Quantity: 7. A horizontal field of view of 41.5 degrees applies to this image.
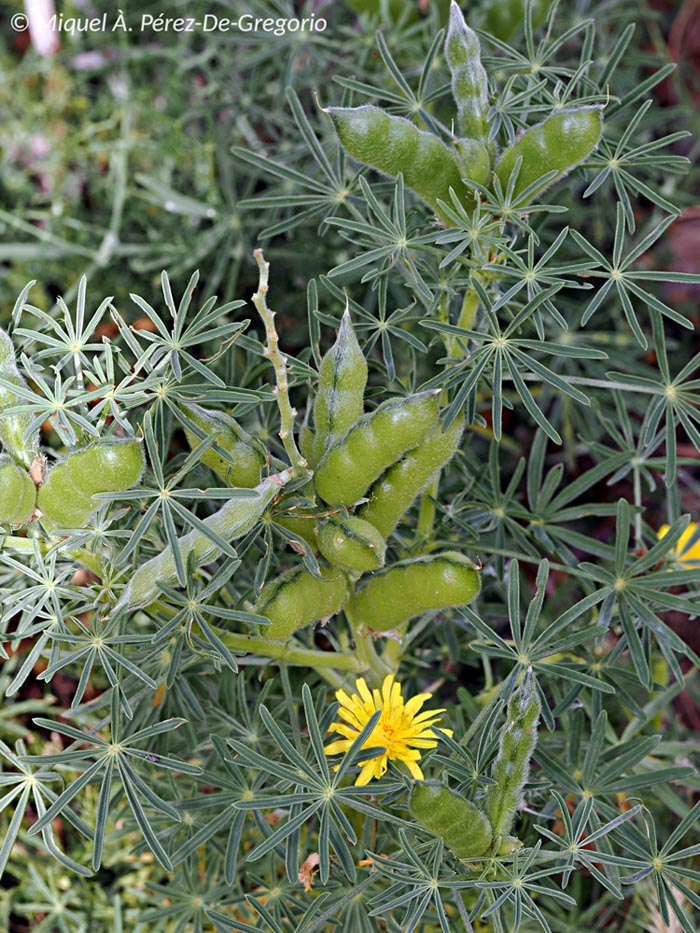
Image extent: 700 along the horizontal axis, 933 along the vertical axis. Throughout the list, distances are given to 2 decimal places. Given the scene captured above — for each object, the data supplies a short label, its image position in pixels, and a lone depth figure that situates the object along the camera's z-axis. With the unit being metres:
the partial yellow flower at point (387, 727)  0.75
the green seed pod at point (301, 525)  0.75
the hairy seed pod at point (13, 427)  0.71
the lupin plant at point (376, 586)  0.71
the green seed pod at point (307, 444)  0.77
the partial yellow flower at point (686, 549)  0.93
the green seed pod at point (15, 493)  0.67
